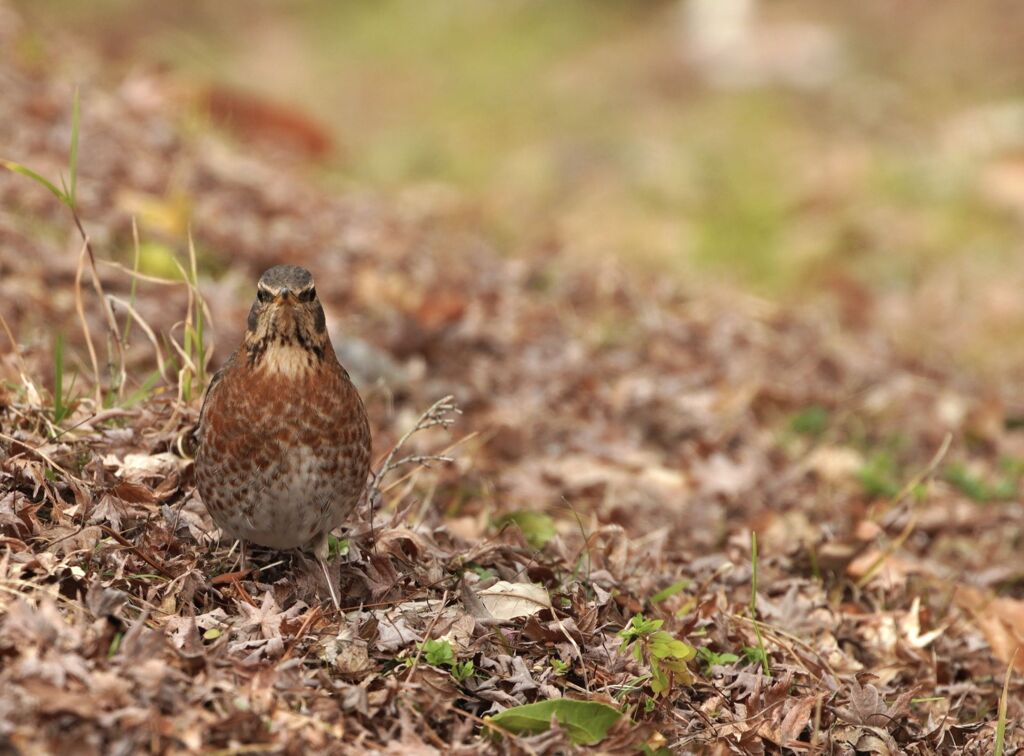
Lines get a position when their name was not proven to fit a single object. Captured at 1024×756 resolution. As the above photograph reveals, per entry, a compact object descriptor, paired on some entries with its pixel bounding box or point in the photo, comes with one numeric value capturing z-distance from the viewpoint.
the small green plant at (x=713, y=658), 8.40
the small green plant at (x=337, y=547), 8.34
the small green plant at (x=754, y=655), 8.63
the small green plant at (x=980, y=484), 13.83
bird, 7.48
